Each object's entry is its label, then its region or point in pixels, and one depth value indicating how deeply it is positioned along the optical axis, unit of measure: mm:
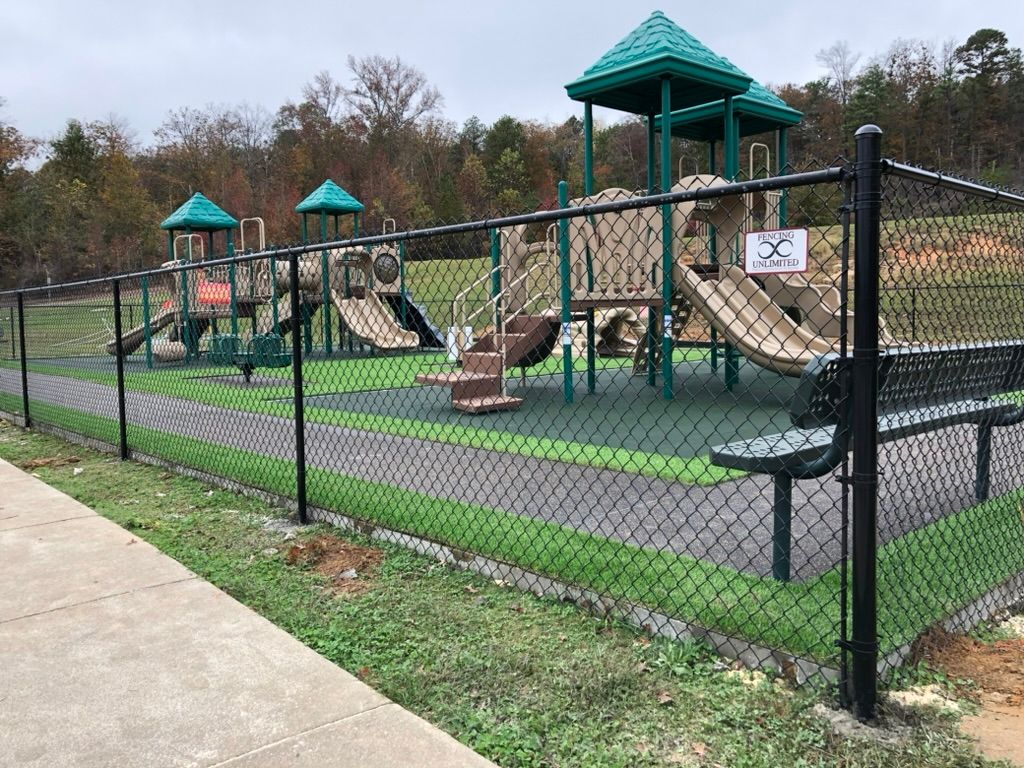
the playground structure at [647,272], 9070
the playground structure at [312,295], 17266
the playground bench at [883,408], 2918
